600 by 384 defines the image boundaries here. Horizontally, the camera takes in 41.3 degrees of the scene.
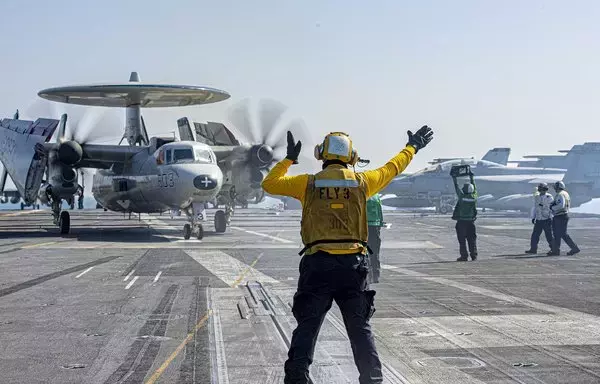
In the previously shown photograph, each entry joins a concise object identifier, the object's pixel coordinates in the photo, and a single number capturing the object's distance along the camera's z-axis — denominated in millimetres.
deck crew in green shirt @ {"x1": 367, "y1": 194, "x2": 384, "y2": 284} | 16281
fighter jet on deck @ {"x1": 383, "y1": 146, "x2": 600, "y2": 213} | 70188
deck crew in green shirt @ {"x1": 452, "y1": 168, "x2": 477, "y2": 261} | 22547
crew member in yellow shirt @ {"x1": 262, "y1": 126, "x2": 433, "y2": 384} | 6523
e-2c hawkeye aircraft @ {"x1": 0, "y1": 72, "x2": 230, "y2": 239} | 31562
